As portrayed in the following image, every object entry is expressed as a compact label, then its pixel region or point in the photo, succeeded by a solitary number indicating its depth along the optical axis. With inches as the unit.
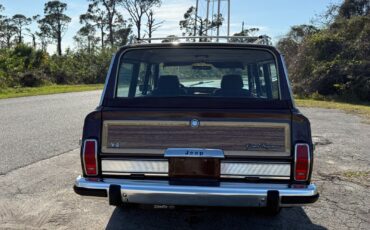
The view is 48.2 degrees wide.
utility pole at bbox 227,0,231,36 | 1633.6
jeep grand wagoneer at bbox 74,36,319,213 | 133.1
